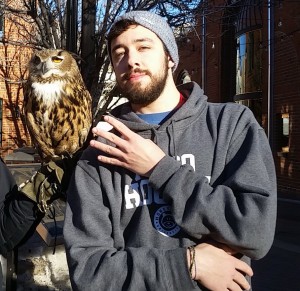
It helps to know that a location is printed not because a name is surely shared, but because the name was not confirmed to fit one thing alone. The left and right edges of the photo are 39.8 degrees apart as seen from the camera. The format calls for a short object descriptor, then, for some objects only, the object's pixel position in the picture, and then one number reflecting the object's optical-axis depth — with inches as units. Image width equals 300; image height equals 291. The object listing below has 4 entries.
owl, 134.4
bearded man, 56.1
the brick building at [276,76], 411.8
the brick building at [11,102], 490.0
